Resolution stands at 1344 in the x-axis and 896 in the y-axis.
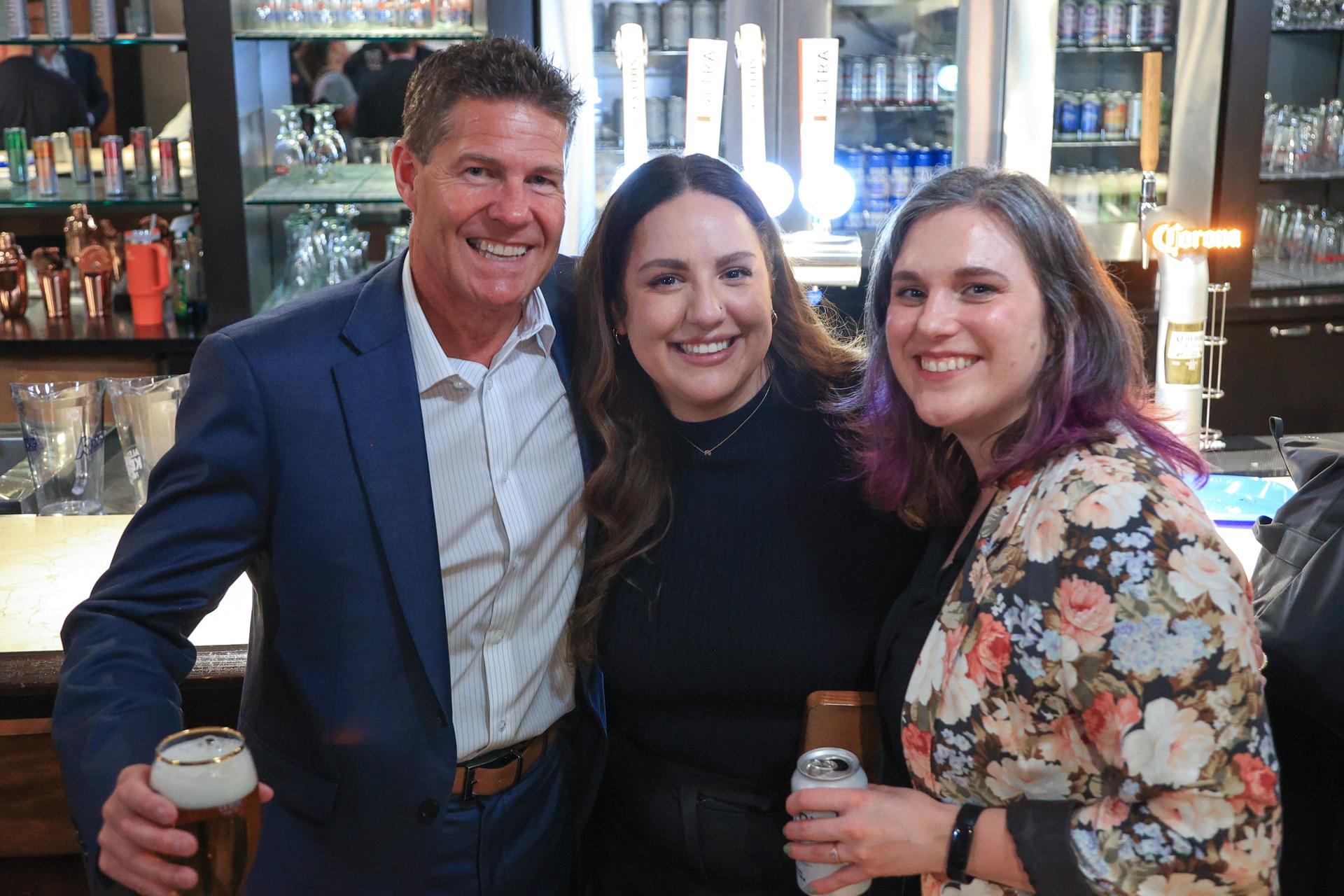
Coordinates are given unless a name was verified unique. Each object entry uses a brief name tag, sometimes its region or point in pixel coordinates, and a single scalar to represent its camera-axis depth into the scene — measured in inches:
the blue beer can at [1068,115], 198.1
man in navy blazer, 60.6
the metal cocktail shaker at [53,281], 181.5
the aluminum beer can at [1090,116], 197.8
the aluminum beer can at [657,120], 194.4
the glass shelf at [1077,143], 197.8
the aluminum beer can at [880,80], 194.1
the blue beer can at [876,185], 196.2
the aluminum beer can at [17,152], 181.3
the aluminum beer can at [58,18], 172.6
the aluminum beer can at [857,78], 194.2
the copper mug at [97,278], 181.3
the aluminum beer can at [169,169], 176.6
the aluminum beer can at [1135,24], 191.5
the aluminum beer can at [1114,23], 192.1
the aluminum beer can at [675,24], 190.1
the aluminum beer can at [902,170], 195.9
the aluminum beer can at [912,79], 193.6
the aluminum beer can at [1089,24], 192.5
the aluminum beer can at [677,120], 194.1
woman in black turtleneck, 69.6
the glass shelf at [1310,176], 199.5
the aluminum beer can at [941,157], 195.8
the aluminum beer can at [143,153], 179.5
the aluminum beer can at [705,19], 191.0
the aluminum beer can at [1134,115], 196.9
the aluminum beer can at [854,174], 197.8
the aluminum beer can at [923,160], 195.9
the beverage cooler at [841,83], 180.5
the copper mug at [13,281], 181.9
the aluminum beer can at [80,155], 184.2
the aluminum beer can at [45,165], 178.4
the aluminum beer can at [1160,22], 191.9
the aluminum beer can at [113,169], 177.5
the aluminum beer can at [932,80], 192.9
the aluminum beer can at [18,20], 174.1
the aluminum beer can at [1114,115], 197.9
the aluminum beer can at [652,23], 191.2
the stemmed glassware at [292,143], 179.6
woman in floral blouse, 48.0
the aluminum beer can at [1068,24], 193.6
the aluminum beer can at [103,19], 169.9
